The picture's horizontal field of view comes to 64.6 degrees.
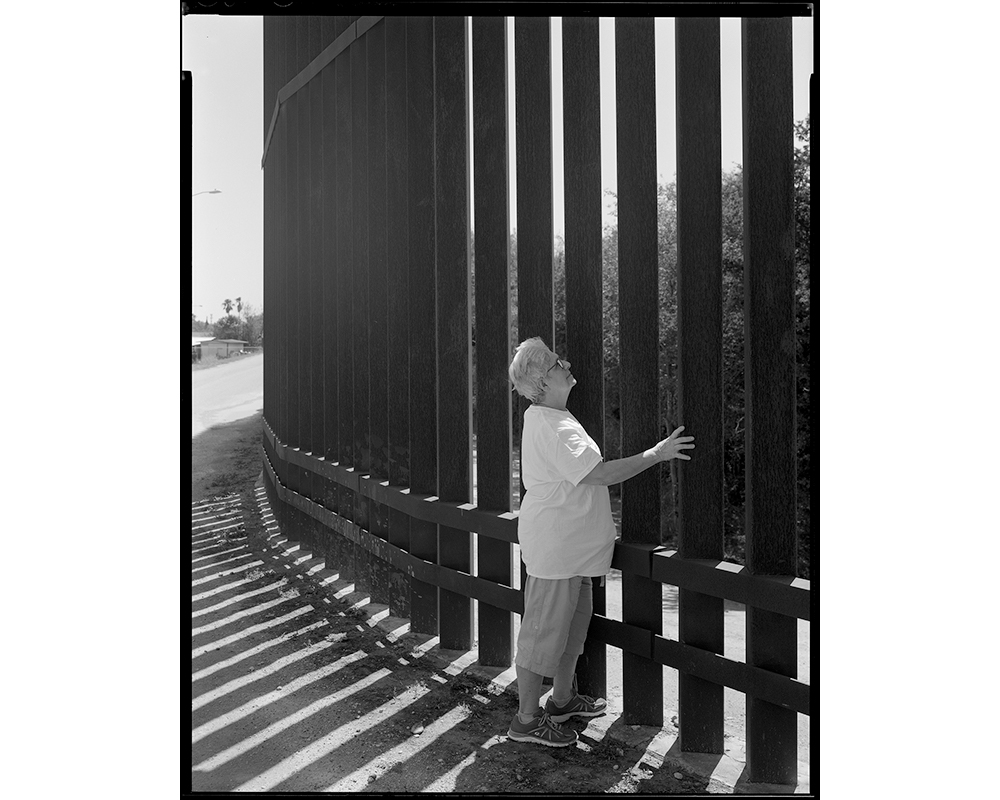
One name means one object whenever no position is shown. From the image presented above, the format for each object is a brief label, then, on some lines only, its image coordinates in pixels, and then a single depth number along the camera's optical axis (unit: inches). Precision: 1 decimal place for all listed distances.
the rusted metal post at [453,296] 165.9
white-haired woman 126.6
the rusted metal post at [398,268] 186.9
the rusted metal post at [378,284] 200.5
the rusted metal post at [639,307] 129.3
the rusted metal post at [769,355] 113.8
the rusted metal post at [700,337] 121.6
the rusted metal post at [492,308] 154.5
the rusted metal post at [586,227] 136.1
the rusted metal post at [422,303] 175.6
